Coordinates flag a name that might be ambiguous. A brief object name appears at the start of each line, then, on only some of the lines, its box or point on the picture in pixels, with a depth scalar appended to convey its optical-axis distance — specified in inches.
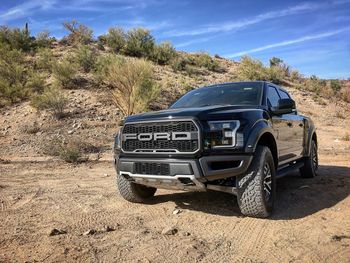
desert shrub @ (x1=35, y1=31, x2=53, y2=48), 1043.3
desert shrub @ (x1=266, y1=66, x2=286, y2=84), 1143.9
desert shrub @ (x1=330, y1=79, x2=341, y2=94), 1263.9
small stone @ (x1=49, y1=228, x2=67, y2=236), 179.8
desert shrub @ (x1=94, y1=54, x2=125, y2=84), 749.0
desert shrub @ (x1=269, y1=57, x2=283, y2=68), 1409.9
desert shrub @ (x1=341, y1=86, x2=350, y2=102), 1203.2
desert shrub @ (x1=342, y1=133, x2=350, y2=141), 615.2
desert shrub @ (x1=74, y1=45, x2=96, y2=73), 846.5
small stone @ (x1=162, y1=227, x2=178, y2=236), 182.9
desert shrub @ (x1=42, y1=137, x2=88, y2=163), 418.3
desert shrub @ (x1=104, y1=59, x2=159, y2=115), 665.6
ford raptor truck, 188.3
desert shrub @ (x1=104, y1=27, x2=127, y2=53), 1121.8
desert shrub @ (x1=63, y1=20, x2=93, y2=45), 1133.7
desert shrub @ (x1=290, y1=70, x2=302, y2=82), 1387.1
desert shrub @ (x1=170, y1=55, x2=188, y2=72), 1035.3
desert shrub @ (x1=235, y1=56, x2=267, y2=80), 1096.8
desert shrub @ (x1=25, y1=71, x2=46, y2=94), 723.4
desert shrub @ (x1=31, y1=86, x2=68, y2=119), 626.2
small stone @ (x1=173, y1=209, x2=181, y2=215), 217.1
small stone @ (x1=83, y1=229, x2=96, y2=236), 180.5
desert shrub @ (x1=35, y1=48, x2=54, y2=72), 850.6
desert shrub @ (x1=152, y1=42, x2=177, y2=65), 1083.3
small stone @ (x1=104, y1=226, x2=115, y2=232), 187.2
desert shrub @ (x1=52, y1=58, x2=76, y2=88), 751.7
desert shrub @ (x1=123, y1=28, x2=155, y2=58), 1091.3
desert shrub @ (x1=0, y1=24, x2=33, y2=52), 979.9
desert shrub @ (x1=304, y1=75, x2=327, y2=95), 1196.4
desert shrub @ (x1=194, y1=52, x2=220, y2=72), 1185.7
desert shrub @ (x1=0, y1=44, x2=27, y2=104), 692.7
